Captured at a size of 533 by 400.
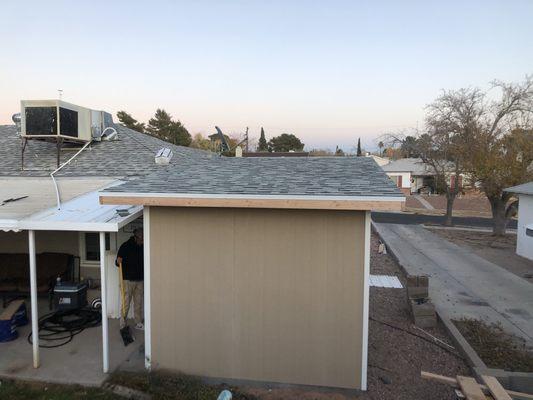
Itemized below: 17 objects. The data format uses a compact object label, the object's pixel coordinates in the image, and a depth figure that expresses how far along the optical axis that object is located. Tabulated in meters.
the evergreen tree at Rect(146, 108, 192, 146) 39.38
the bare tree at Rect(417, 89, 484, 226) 22.16
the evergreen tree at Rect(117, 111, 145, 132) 37.09
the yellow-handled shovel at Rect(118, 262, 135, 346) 6.37
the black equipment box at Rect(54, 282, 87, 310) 7.21
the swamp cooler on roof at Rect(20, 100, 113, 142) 9.27
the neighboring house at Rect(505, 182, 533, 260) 15.49
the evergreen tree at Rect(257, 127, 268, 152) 66.99
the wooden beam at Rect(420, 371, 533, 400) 4.76
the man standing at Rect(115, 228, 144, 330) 6.47
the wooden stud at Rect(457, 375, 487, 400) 4.53
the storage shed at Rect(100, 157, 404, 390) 5.07
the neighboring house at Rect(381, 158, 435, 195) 48.06
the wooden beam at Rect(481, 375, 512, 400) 4.48
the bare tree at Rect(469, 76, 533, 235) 19.19
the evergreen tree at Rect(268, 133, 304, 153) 68.56
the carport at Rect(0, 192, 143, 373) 5.32
